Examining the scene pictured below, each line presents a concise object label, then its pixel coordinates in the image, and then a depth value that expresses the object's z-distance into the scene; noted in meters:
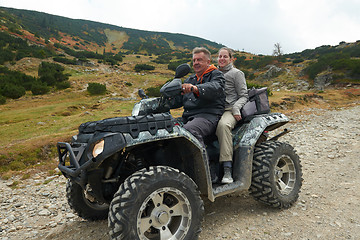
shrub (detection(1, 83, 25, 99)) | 24.66
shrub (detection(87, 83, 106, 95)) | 27.38
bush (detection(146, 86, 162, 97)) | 29.14
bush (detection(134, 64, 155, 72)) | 56.09
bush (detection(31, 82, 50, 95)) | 27.16
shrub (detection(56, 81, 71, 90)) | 29.95
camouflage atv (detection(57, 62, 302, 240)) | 2.23
